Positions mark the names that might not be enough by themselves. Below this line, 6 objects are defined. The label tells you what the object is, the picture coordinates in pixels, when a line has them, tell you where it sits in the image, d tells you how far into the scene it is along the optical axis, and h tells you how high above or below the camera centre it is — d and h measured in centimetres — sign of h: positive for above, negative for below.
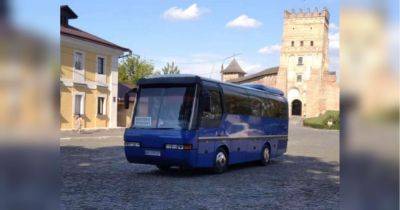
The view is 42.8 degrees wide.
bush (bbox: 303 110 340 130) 5268 -53
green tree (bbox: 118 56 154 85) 7000 +665
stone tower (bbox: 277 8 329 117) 8556 +922
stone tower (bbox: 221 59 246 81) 11125 +1015
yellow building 3231 +254
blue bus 1241 -18
